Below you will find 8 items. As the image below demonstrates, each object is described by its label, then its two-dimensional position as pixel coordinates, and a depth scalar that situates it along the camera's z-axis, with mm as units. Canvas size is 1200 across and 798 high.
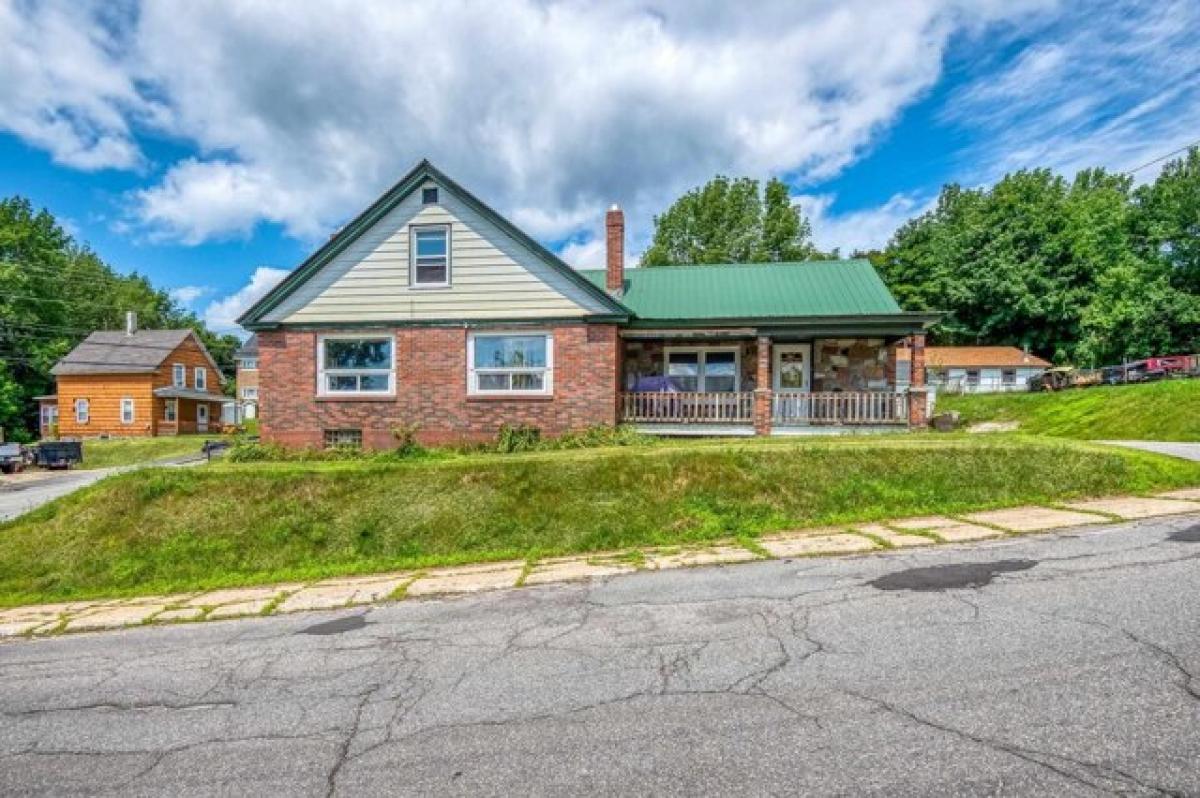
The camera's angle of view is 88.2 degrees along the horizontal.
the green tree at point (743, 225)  47812
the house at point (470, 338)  15516
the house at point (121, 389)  37625
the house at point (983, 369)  47406
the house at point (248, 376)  53156
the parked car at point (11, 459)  26453
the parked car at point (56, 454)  27375
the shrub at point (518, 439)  15211
